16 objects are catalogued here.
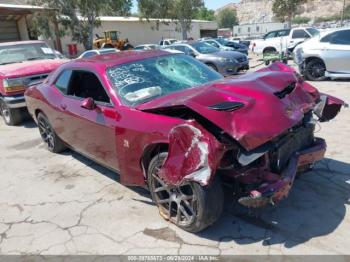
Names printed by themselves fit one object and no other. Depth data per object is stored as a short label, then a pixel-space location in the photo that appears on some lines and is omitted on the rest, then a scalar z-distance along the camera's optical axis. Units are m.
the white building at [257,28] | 57.05
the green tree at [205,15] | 95.23
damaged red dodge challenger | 3.12
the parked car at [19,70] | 8.28
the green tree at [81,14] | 26.75
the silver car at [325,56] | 10.30
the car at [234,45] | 25.23
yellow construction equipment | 34.16
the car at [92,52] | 17.09
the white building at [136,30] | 42.12
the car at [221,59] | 14.16
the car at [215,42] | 22.77
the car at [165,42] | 30.37
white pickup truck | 19.36
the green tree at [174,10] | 41.47
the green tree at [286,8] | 40.94
